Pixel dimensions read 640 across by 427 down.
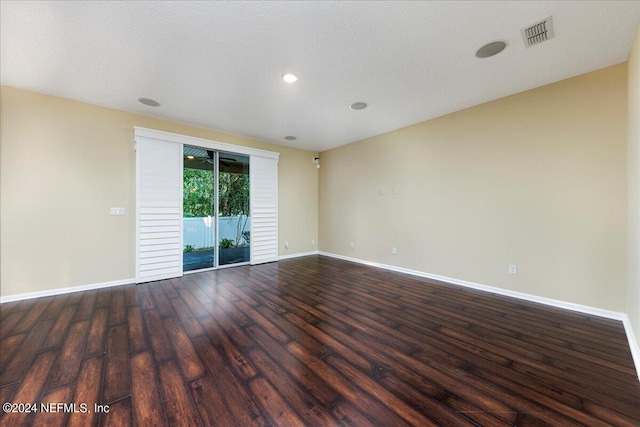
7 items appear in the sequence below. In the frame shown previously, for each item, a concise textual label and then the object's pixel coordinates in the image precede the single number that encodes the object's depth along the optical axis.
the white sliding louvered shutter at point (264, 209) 5.34
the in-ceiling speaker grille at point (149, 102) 3.53
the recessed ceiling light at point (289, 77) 2.85
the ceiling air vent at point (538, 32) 2.08
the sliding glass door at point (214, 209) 4.63
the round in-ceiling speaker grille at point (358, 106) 3.64
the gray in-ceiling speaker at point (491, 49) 2.33
